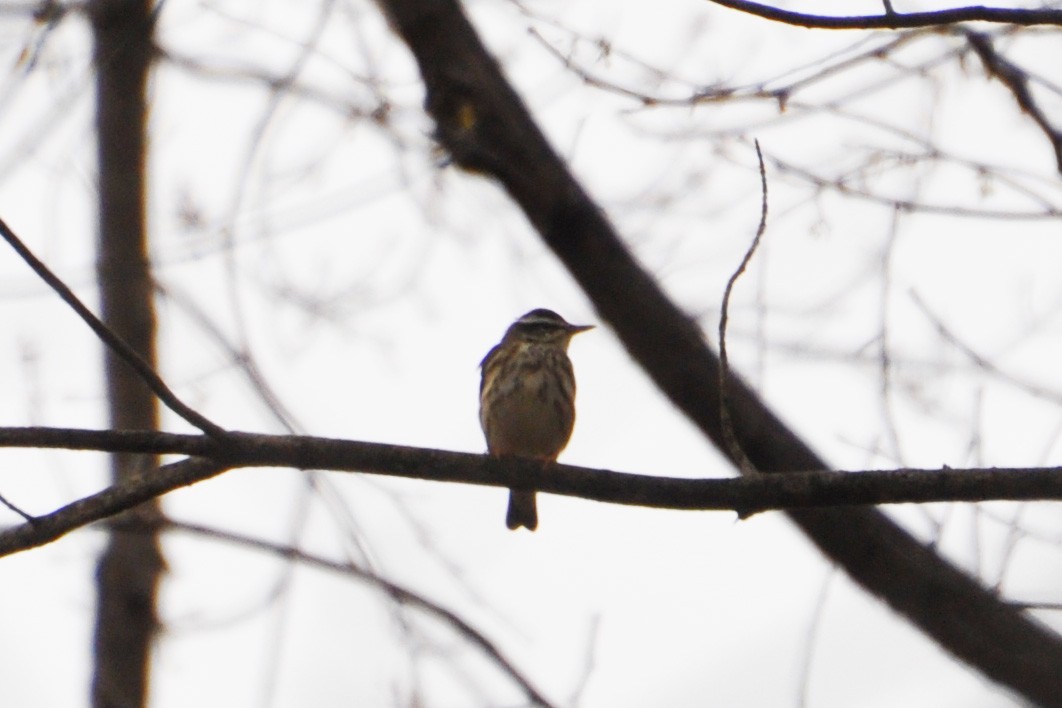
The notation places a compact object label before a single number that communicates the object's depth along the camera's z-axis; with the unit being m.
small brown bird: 14.45
